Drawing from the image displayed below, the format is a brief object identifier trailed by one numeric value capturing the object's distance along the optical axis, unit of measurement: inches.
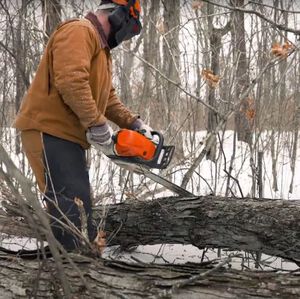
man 96.0
